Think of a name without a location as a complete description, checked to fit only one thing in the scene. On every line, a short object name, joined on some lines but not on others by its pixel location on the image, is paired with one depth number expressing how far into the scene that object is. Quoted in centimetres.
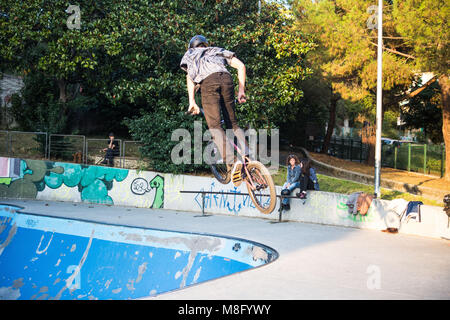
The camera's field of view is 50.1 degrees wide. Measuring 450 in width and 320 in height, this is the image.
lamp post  1599
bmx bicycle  737
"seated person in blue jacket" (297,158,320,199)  1545
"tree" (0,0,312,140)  2042
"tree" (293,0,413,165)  2062
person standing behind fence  2195
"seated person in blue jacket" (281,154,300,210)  1423
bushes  2016
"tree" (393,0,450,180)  1769
